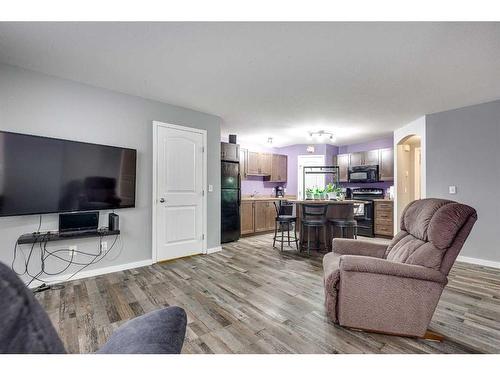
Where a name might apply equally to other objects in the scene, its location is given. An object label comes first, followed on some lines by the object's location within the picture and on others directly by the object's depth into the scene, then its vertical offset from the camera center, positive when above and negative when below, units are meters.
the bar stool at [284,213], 4.17 -0.48
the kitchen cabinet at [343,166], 6.36 +0.64
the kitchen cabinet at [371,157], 5.79 +0.81
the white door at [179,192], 3.46 -0.07
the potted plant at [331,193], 4.24 -0.08
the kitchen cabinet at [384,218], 5.25 -0.66
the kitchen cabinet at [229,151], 4.68 +0.76
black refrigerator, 4.66 -0.25
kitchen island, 4.07 -0.50
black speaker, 2.91 -0.44
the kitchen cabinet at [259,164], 6.03 +0.67
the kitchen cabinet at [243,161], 5.85 +0.70
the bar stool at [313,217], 3.79 -0.48
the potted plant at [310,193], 4.39 -0.08
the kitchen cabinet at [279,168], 6.53 +0.60
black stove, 5.51 -0.55
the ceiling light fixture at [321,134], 4.94 +1.19
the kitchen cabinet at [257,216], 5.39 -0.67
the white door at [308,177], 6.56 +0.34
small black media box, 2.61 -0.41
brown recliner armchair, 1.59 -0.66
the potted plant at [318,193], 4.35 -0.08
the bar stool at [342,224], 3.84 -0.59
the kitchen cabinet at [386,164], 5.51 +0.60
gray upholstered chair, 0.38 -0.23
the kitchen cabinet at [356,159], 6.08 +0.82
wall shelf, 2.37 -0.54
